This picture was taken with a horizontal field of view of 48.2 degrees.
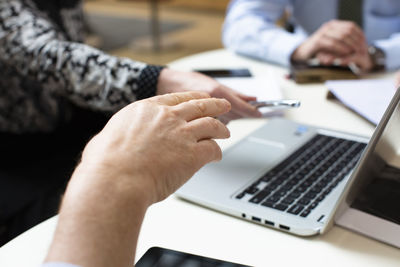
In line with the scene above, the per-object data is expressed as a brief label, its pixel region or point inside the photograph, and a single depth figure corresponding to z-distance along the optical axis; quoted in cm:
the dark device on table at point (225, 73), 106
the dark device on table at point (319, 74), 109
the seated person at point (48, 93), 85
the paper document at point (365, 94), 88
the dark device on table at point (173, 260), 50
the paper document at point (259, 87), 92
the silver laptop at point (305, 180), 56
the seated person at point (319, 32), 114
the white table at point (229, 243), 52
